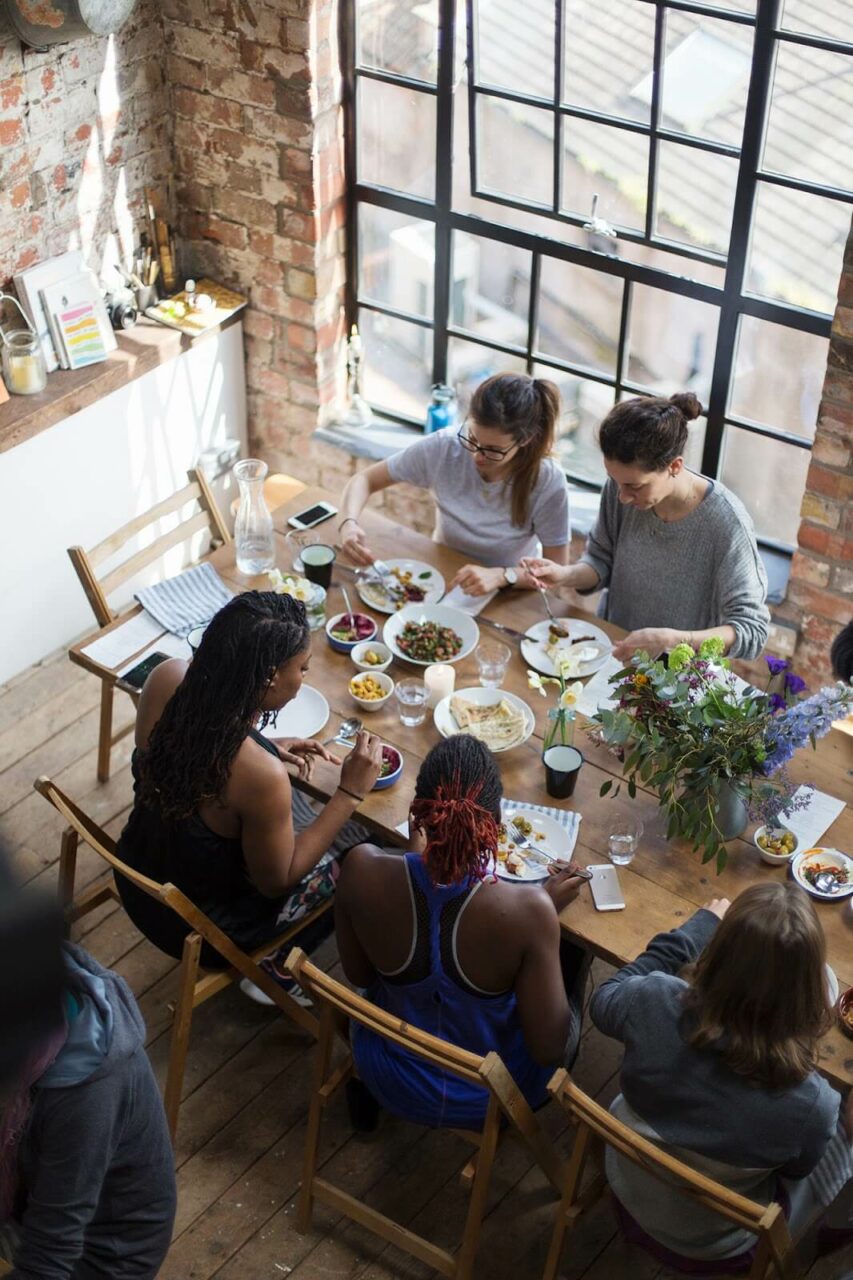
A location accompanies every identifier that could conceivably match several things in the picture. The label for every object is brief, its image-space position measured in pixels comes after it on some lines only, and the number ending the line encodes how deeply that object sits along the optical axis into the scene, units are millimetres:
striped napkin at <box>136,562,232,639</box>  3445
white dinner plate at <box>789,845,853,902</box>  2744
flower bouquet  2660
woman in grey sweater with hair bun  3262
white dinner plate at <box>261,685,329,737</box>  3156
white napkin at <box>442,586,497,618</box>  3535
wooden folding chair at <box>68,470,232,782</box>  3578
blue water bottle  4645
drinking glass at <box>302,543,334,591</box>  3555
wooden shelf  4125
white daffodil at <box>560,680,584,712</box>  3051
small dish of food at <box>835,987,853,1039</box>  2479
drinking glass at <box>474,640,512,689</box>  3273
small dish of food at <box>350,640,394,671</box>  3334
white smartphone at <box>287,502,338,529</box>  3789
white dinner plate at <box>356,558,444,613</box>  3521
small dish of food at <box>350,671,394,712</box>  3211
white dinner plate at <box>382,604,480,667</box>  3398
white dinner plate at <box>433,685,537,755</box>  3129
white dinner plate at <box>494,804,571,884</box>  2812
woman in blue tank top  2479
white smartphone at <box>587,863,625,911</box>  2729
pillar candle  3227
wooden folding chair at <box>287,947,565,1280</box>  2373
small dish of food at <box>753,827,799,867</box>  2824
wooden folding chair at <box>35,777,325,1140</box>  2766
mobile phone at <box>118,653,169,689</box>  3258
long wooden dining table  2682
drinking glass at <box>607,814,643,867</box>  2840
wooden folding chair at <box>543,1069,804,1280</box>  2156
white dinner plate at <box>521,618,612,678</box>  3330
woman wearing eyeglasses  3521
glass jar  4164
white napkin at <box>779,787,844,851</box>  2881
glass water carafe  3506
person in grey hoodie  1885
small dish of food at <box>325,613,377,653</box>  3383
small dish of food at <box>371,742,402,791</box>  3003
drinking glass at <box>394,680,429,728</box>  3186
